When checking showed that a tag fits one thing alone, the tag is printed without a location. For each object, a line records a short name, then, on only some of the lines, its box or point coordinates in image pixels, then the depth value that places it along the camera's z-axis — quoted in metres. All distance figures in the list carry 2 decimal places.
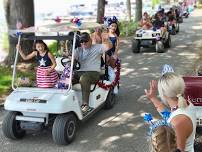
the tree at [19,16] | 11.88
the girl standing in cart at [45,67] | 6.95
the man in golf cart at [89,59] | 7.55
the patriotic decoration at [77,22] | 6.76
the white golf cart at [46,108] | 6.21
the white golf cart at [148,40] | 14.91
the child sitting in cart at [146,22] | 15.47
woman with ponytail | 3.01
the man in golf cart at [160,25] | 15.49
